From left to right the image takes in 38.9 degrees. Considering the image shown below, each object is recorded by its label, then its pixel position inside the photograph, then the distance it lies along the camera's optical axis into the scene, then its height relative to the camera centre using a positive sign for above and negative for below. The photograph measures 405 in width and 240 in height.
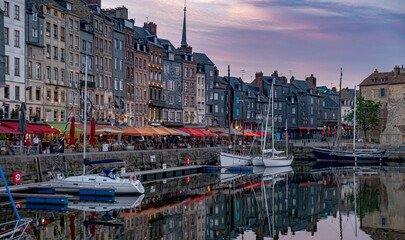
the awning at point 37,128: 47.80 -1.01
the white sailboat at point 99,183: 38.81 -4.47
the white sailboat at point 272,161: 70.22 -5.36
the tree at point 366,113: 92.50 +0.93
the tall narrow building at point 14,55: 53.38 +5.88
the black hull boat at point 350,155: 80.50 -5.23
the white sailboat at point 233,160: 65.62 -4.87
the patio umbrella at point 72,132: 46.33 -1.22
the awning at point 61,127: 54.66 -0.99
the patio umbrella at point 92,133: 49.68 -1.38
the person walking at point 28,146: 42.19 -2.18
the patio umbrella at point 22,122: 42.16 -0.39
